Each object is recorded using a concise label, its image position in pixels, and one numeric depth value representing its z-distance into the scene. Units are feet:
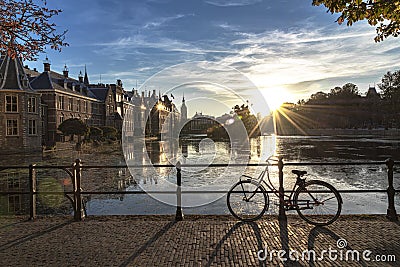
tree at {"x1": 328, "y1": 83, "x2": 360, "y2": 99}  311.06
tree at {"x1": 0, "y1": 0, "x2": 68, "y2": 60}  17.34
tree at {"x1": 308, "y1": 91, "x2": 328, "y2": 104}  326.89
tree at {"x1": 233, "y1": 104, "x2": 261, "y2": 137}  147.00
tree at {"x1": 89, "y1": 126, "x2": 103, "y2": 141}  151.53
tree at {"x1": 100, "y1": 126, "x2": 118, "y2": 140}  164.93
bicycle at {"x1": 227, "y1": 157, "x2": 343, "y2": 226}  19.07
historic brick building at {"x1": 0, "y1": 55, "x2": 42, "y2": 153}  112.68
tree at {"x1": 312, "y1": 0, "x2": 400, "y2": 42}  17.07
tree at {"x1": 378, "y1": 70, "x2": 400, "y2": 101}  214.07
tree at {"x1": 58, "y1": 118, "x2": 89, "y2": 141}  136.15
